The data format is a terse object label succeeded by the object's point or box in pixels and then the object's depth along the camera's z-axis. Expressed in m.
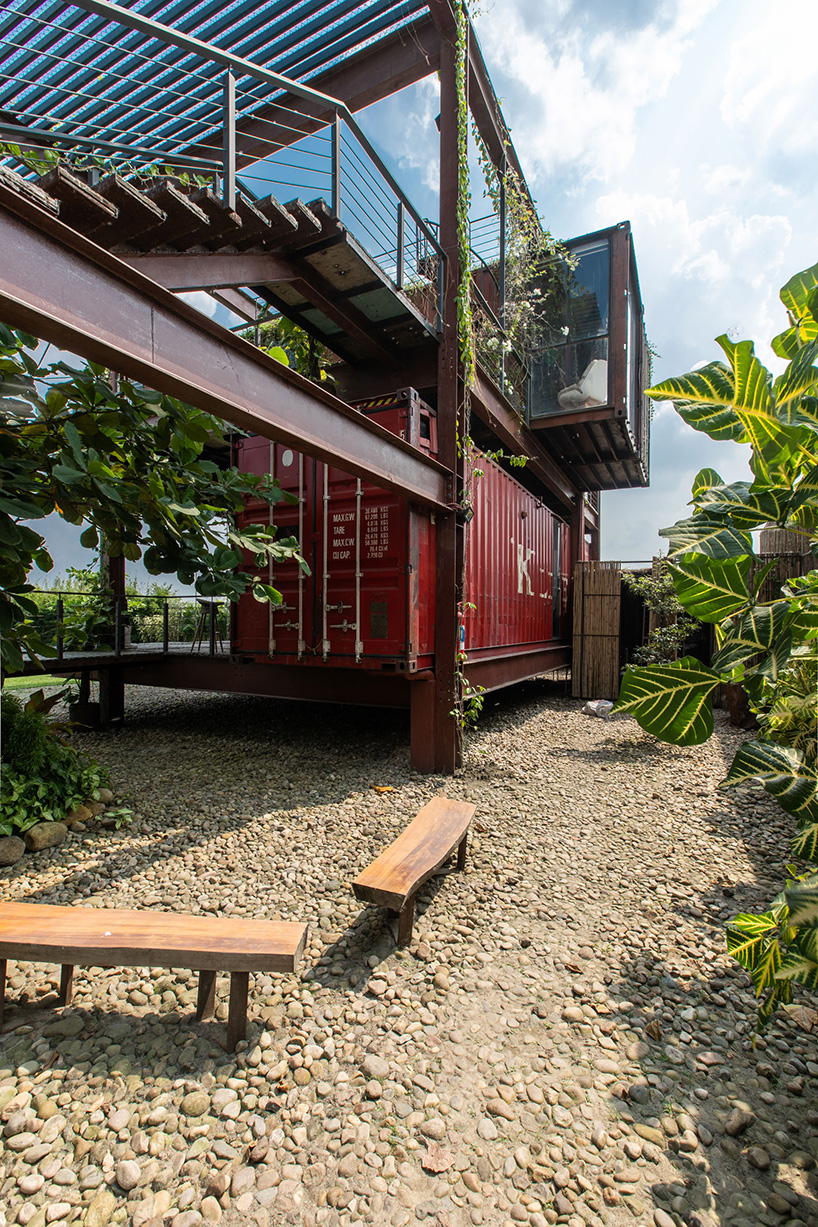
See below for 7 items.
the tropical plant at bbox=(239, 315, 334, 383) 6.60
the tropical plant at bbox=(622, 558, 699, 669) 8.56
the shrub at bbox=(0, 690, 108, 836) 3.92
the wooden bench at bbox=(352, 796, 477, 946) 2.62
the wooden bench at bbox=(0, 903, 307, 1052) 2.01
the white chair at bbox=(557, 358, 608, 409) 8.66
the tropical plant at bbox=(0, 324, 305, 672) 2.67
